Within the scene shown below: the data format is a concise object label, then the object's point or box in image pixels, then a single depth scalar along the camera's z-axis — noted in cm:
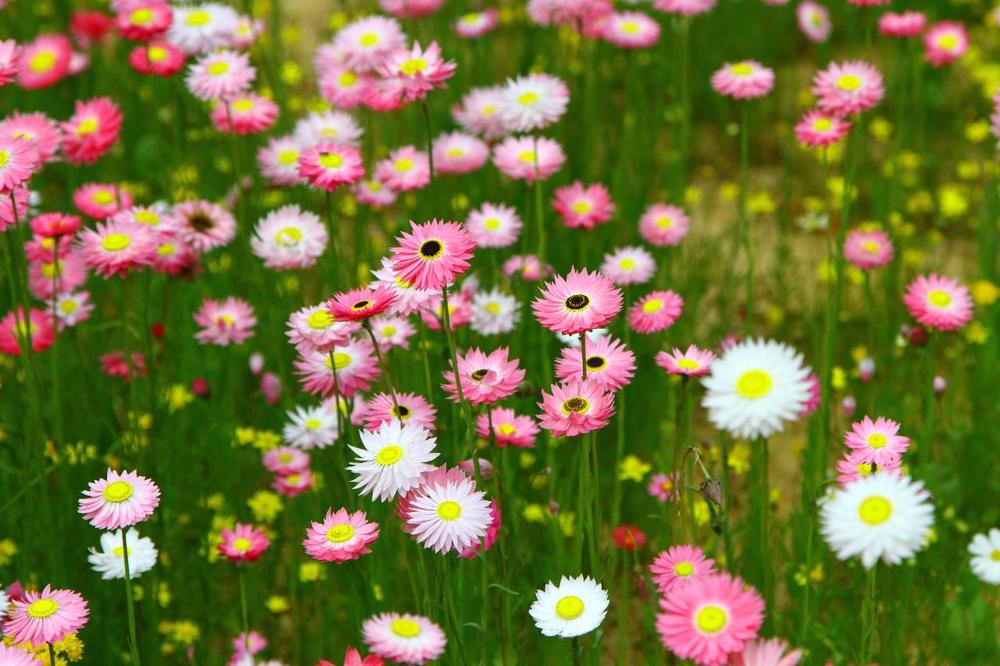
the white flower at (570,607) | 155
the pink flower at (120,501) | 169
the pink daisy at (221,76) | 288
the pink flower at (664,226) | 297
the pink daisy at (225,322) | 264
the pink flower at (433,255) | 165
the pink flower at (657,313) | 220
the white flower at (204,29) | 320
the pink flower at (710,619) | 122
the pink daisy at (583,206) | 275
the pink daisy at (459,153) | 303
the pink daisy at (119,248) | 234
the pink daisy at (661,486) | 245
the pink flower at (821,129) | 250
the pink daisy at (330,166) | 229
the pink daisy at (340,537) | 164
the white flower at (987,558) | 165
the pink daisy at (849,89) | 255
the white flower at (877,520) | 122
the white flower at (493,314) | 252
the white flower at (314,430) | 226
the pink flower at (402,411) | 184
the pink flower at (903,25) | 332
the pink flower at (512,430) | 198
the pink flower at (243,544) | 203
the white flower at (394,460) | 165
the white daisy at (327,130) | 307
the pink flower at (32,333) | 254
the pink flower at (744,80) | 285
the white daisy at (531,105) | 276
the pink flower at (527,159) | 278
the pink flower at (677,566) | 154
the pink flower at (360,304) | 170
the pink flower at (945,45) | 376
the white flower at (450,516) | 161
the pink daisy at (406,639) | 156
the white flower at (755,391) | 134
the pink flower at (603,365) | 181
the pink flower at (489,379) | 177
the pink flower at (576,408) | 163
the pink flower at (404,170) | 278
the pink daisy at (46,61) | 337
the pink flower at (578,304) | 166
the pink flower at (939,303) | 250
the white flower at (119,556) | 191
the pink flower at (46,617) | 166
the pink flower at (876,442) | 164
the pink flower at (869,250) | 292
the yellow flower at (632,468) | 269
